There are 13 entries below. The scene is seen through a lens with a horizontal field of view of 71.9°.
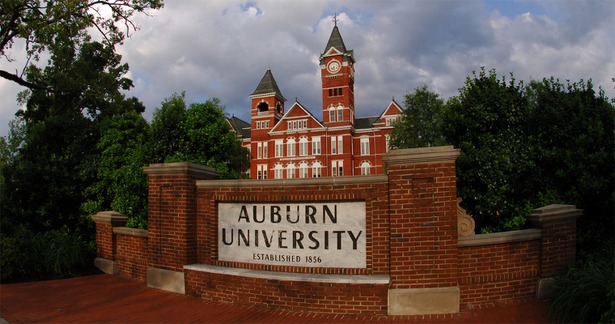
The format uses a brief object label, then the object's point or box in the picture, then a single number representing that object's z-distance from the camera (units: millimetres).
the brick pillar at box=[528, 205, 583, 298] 6465
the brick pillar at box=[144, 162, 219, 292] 7806
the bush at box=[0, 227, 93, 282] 9641
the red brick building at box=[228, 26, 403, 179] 58000
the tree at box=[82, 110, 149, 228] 13035
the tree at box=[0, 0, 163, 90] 11297
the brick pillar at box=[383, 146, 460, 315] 6016
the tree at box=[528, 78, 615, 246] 7375
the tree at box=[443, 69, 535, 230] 8234
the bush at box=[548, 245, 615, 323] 4977
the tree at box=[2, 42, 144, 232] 12148
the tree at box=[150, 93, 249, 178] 15688
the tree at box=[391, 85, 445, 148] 37550
